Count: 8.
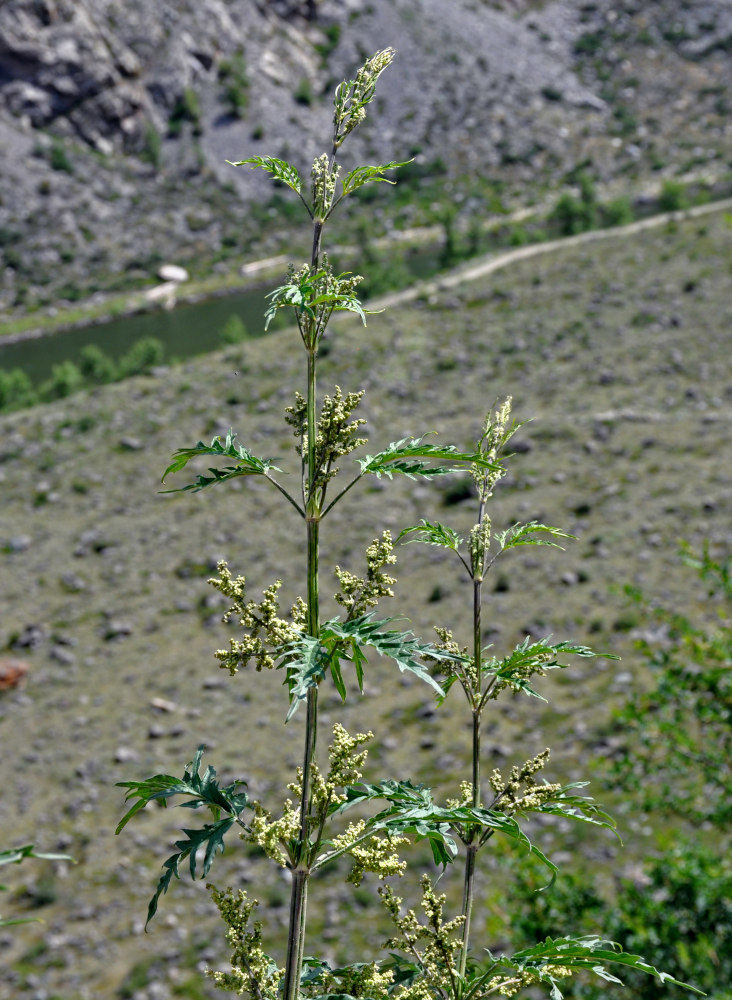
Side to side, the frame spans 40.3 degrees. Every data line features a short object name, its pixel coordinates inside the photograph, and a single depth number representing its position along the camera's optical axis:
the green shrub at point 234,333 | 40.72
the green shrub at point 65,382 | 40.75
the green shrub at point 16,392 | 41.56
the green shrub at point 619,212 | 51.01
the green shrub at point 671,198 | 51.97
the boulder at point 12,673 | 19.17
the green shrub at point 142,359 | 38.09
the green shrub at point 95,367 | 41.10
